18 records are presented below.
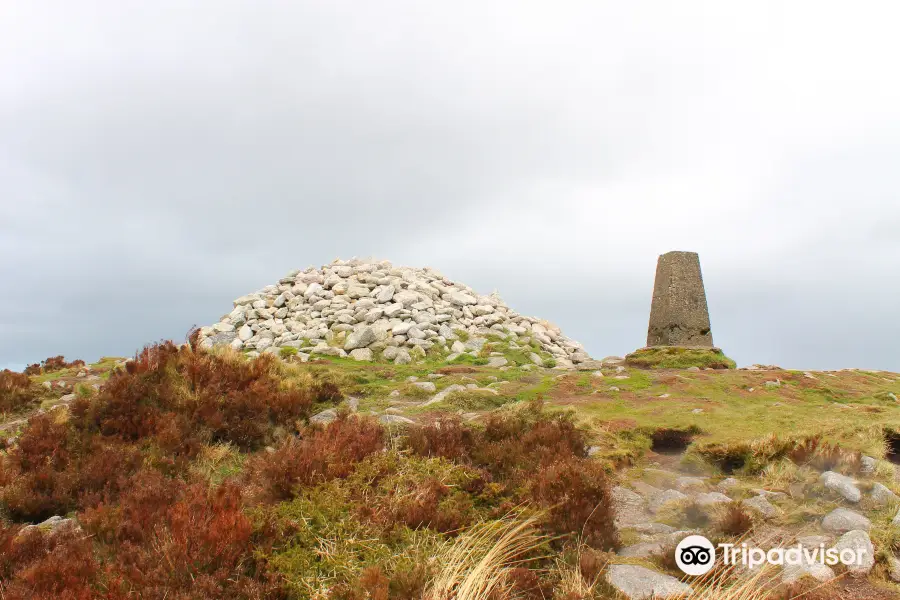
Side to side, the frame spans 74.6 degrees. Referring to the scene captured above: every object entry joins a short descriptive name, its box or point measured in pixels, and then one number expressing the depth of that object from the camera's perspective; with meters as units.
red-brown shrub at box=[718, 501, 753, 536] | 5.17
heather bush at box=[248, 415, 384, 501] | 5.38
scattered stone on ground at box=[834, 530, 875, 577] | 4.55
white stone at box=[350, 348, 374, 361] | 16.58
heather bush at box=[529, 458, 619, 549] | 5.13
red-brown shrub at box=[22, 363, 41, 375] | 16.27
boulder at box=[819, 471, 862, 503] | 5.74
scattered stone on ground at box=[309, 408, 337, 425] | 8.44
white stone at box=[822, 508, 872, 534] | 5.19
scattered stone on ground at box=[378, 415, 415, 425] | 7.74
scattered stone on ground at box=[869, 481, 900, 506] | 5.64
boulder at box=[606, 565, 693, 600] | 4.24
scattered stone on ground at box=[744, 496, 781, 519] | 5.50
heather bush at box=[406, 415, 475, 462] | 6.46
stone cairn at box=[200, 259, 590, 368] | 17.62
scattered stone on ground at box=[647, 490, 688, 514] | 6.04
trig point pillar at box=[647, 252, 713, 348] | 16.81
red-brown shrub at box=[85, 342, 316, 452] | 7.70
